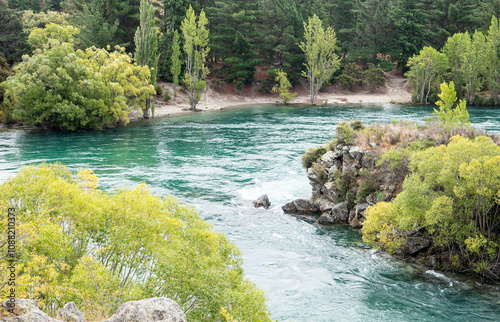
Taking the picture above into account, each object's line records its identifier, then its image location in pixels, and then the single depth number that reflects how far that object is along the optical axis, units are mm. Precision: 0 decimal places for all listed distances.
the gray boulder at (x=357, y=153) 26703
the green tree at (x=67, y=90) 48375
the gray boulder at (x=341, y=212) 25547
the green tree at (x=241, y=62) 84562
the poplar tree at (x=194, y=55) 71562
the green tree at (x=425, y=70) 76062
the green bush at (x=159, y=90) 74625
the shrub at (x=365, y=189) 25109
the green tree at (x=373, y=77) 87500
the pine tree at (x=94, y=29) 68062
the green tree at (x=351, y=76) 88812
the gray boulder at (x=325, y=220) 25125
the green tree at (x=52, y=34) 64812
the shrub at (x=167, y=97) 75825
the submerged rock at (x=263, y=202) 27375
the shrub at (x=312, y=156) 30297
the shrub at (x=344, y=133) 28062
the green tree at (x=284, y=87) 82212
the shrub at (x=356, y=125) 30242
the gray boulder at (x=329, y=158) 28391
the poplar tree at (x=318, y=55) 77500
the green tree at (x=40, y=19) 73219
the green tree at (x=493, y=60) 71625
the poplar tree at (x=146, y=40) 62750
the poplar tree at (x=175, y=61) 74319
